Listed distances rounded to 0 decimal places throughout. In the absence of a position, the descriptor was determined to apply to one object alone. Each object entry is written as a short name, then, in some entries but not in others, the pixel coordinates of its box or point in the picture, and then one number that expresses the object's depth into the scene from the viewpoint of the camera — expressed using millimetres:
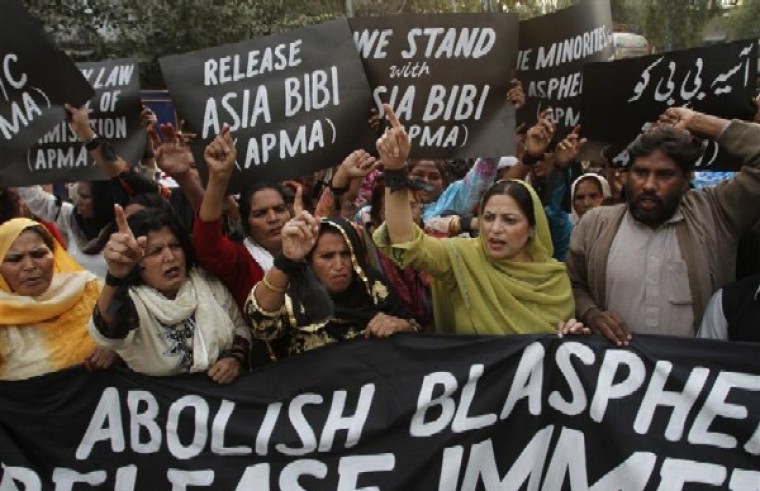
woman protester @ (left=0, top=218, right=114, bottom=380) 3143
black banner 2811
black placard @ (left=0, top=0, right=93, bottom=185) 3533
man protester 3088
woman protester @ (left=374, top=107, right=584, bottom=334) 3041
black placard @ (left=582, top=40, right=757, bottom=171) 3643
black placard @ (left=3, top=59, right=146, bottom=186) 4406
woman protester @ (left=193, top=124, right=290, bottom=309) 3170
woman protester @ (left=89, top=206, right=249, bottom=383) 2957
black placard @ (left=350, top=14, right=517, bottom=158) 3746
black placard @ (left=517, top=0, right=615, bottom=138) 4211
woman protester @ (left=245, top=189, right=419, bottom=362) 2857
